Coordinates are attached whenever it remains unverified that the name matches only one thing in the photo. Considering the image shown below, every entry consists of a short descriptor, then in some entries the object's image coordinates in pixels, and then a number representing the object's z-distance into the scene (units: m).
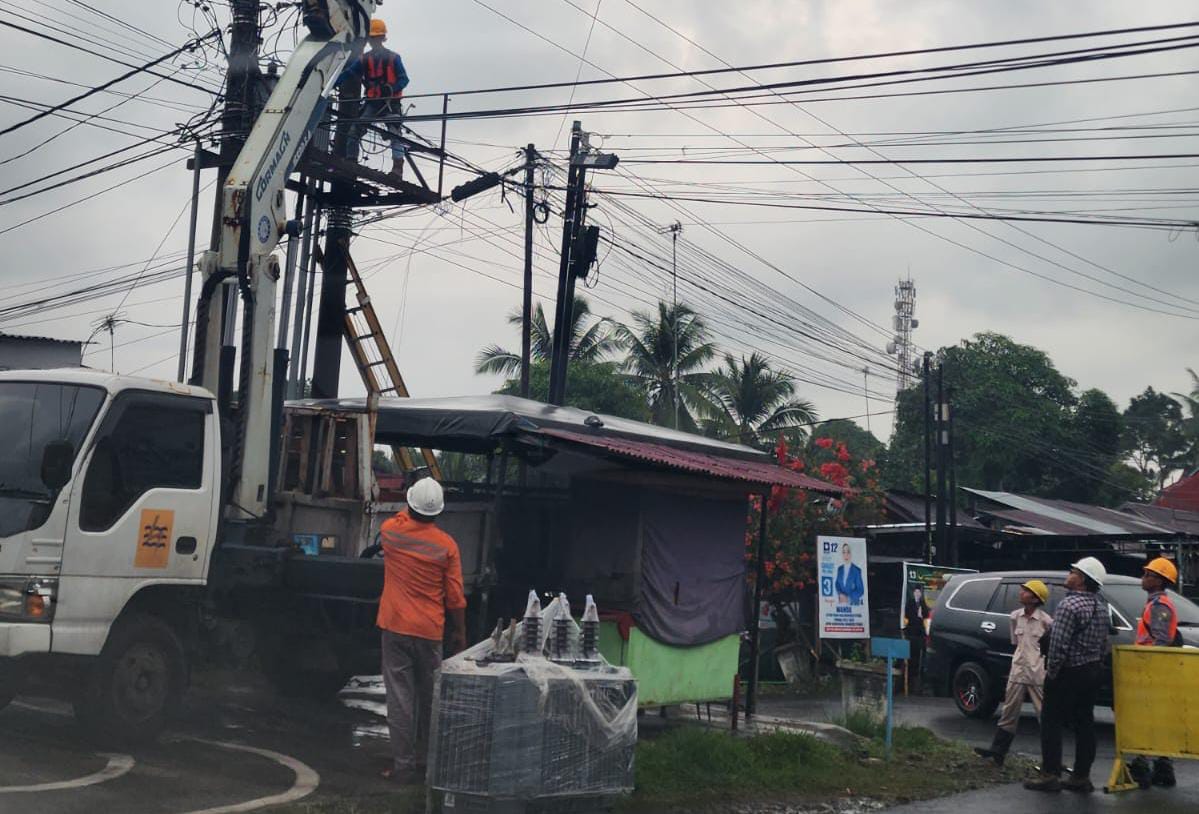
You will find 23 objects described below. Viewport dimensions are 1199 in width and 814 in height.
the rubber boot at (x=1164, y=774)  10.28
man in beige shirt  10.84
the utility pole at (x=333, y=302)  18.59
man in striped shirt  9.86
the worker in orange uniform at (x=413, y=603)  8.11
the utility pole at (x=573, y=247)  19.48
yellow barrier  9.59
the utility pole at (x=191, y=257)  15.53
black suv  15.23
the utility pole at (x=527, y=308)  21.17
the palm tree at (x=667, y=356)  35.91
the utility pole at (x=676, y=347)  35.16
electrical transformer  6.91
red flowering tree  20.58
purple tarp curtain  11.73
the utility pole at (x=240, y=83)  15.81
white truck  8.17
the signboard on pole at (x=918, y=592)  20.86
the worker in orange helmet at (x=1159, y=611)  10.72
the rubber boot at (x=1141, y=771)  10.22
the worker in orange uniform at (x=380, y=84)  16.16
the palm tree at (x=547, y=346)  35.38
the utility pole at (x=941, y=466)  26.80
